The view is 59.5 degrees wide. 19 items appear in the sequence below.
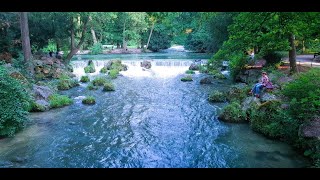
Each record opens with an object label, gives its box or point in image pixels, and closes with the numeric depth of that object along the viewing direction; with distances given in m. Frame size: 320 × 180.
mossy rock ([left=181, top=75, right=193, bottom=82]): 25.01
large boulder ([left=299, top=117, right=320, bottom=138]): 8.49
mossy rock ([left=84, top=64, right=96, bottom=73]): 30.36
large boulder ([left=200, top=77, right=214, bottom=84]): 23.19
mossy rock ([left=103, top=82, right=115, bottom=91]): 20.75
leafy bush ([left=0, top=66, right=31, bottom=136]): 10.59
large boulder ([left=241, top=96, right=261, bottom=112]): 13.01
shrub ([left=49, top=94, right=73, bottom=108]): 15.64
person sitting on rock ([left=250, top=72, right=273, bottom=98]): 14.06
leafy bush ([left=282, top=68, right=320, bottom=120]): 9.07
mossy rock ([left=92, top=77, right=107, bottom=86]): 22.49
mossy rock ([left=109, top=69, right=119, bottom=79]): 27.19
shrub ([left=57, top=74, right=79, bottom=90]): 20.93
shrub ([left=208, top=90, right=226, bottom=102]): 16.98
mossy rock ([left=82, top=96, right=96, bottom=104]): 16.81
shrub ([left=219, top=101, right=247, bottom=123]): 12.90
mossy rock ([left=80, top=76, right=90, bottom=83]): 24.37
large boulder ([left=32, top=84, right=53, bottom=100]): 15.80
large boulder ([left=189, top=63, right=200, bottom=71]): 31.18
